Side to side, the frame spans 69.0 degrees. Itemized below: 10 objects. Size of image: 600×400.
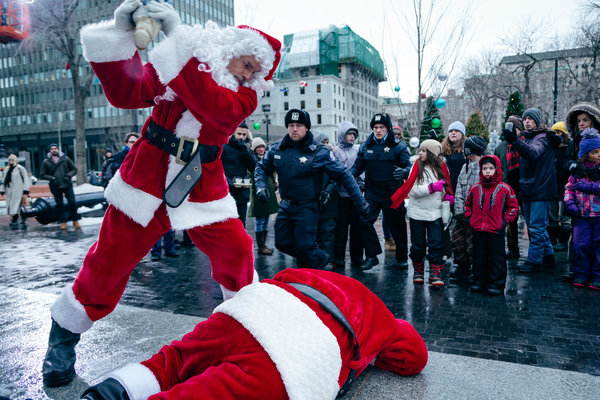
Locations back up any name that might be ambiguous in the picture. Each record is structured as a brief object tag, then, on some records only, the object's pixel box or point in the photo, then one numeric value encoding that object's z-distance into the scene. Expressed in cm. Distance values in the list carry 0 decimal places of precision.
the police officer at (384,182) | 571
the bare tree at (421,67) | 1011
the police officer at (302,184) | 480
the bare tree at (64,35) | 1841
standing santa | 220
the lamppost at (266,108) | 2231
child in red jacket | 452
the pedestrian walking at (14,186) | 1056
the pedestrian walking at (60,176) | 953
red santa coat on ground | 165
